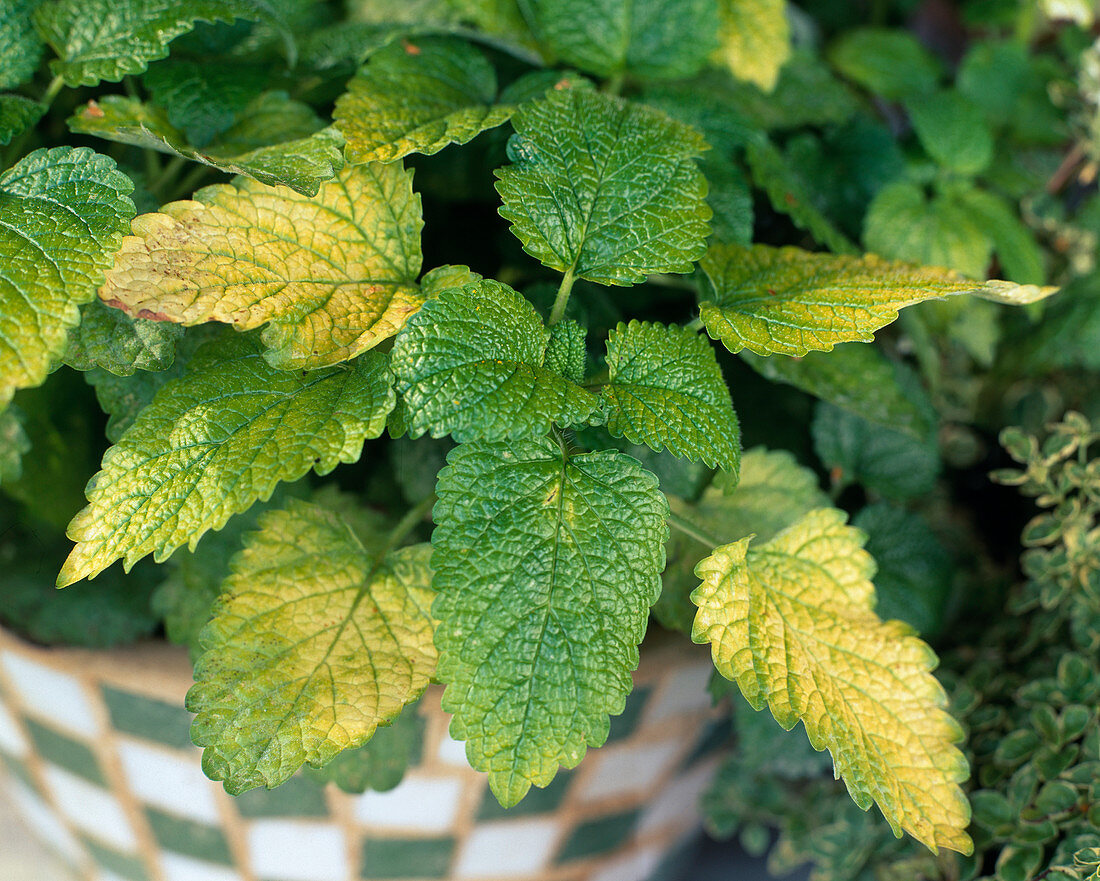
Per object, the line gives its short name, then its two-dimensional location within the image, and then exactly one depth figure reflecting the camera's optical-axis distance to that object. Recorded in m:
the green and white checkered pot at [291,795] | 0.54
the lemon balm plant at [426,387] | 0.47
